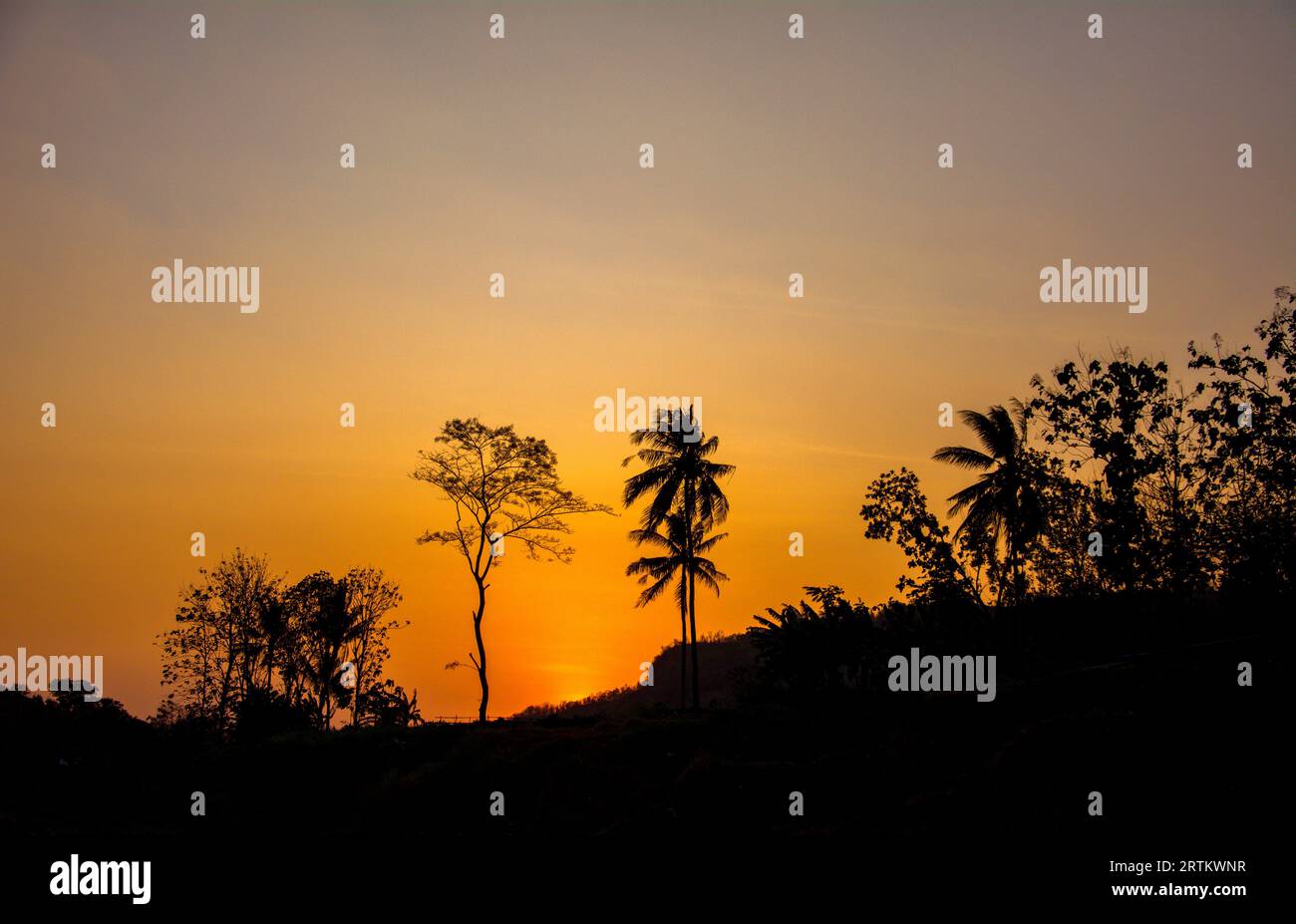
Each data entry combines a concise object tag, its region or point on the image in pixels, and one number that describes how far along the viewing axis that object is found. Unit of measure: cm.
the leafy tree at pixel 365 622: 5838
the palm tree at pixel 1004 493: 4766
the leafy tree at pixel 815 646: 2938
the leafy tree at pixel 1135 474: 4259
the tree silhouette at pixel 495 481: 4800
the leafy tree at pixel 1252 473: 3634
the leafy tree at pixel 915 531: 4938
